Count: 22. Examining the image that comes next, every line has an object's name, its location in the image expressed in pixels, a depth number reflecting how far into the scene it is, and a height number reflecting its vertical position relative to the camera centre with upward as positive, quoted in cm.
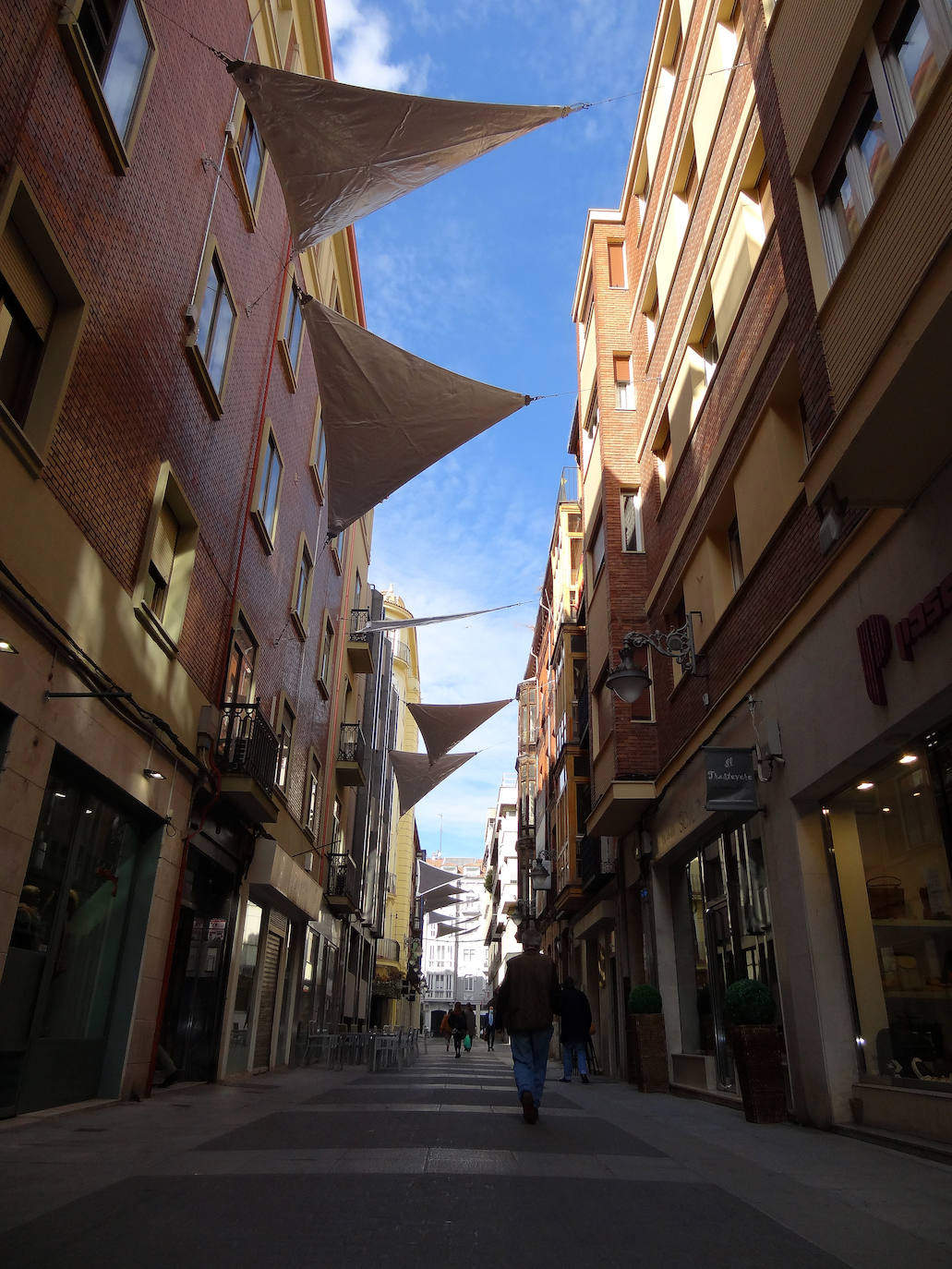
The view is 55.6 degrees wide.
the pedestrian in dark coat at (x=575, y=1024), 1559 +30
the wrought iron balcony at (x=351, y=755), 2616 +776
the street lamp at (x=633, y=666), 1131 +462
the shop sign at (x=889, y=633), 633 +288
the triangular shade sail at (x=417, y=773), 3397 +938
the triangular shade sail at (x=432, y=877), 5816 +1018
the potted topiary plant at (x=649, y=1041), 1330 +6
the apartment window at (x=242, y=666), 1442 +566
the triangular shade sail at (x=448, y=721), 2888 +956
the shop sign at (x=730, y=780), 1012 +276
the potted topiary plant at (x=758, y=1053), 838 -5
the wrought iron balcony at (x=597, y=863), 2009 +387
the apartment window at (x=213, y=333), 1206 +914
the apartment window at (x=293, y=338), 1755 +1298
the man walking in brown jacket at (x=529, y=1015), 801 +23
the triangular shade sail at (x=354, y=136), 1003 +958
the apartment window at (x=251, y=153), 1420 +1304
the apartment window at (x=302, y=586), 1966 +932
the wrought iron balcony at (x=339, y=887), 2517 +389
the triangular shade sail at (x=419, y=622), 2211 +950
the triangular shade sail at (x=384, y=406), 1370 +920
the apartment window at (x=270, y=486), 1622 +935
